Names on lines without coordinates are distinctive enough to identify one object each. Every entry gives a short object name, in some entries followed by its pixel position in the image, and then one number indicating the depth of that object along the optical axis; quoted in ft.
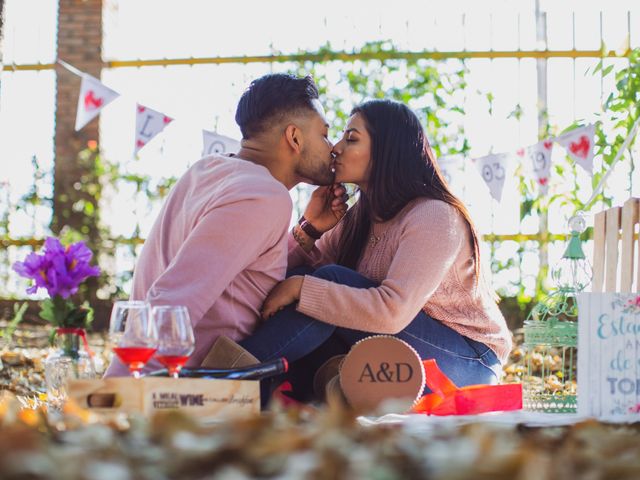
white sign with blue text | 6.23
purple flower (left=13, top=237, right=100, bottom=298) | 9.96
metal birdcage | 9.05
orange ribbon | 8.25
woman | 8.93
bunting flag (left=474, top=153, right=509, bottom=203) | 19.10
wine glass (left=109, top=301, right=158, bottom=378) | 6.12
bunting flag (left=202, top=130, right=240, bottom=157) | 18.86
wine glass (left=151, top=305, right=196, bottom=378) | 6.16
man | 8.19
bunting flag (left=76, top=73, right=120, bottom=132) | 19.60
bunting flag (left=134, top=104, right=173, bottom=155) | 19.17
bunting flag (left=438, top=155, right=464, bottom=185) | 19.69
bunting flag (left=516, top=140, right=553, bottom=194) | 18.71
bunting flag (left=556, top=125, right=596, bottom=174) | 17.46
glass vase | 9.78
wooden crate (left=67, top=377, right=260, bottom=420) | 5.82
